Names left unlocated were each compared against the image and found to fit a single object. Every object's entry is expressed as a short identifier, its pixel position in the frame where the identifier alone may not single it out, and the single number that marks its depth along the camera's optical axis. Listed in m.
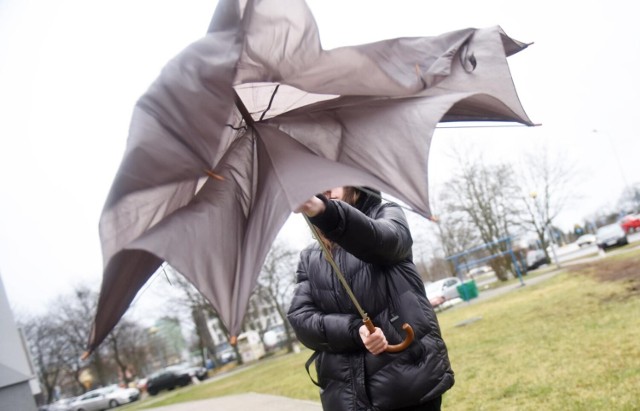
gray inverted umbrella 1.47
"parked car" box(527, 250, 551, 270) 36.91
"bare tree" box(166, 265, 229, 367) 32.38
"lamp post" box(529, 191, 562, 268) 40.22
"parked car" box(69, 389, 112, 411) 32.19
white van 35.66
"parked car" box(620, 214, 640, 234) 36.19
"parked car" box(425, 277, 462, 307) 23.60
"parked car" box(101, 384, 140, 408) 32.88
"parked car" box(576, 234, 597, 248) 49.03
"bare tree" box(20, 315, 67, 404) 45.62
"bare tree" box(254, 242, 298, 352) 31.00
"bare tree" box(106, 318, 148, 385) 44.72
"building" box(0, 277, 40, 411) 6.14
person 2.04
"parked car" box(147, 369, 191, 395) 31.73
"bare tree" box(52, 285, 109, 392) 43.16
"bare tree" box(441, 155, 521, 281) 37.62
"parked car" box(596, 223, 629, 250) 26.77
